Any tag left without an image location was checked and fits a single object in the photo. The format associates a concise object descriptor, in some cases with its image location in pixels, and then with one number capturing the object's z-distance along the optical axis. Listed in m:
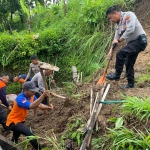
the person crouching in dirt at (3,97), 4.08
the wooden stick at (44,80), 3.24
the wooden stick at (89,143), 2.62
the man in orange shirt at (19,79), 5.91
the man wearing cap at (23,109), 3.13
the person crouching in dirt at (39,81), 4.10
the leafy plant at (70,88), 5.05
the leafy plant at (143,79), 4.07
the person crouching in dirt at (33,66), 5.32
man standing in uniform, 3.42
